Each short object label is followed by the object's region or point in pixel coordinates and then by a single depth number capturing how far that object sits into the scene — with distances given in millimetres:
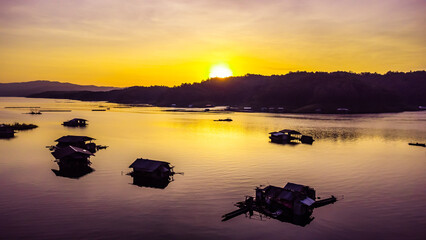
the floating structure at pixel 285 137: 99062
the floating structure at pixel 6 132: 97312
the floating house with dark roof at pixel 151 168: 52750
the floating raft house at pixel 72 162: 57734
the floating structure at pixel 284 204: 38500
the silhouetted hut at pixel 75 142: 73938
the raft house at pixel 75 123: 130725
